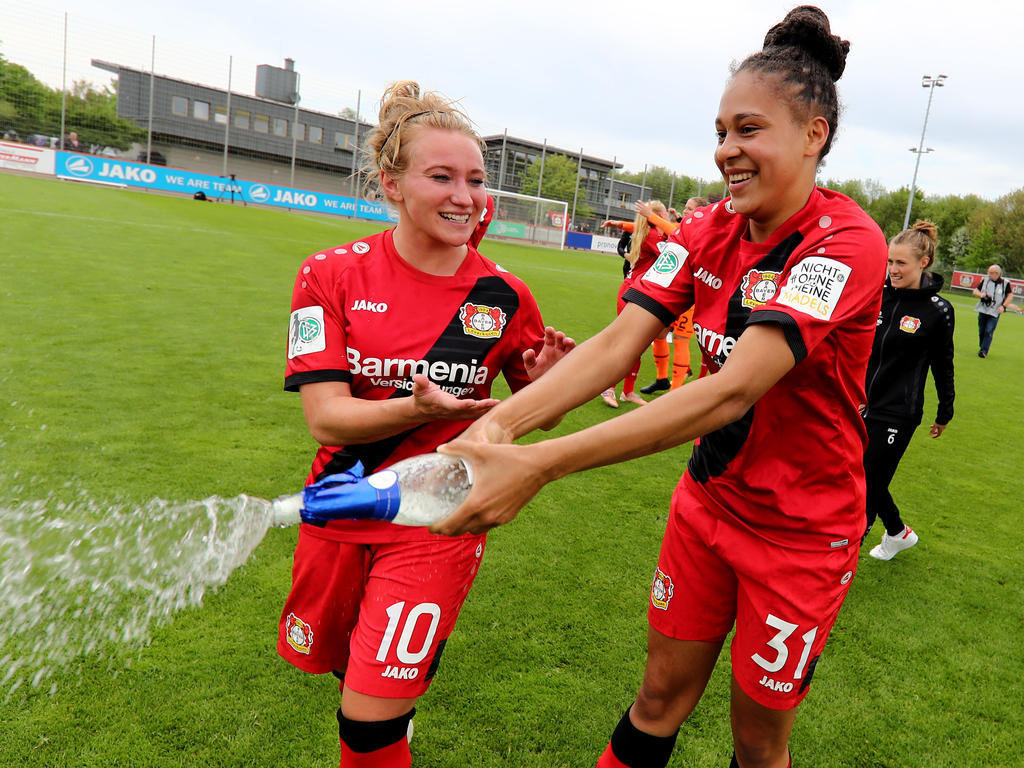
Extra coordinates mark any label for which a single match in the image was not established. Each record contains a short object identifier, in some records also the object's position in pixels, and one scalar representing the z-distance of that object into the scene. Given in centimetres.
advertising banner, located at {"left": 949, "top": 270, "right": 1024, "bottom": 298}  4978
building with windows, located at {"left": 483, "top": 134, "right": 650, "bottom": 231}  6222
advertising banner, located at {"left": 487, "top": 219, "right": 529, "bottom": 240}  4703
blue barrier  5156
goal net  4772
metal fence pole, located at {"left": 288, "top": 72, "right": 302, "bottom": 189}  4694
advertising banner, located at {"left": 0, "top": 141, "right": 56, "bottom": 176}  3569
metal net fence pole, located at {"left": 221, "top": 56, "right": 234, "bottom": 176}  4742
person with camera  1689
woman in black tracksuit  474
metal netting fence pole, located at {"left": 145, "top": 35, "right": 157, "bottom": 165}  4283
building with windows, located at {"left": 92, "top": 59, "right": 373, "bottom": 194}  4556
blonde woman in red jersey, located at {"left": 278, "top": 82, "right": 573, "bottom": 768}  230
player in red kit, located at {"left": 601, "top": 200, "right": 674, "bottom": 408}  809
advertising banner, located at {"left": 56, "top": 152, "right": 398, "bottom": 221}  3770
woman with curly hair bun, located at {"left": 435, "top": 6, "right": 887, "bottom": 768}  174
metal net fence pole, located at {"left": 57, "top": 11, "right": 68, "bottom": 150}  3800
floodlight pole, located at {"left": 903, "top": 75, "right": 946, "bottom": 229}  4406
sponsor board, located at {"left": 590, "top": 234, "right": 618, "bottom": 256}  5238
